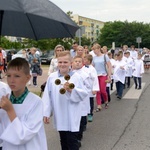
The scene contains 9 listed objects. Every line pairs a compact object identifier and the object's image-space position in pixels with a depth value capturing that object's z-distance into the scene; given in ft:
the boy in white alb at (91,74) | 23.34
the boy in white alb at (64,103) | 14.88
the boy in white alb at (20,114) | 9.13
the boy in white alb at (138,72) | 46.32
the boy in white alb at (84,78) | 19.13
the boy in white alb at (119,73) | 36.98
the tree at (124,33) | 299.17
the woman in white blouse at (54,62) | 22.67
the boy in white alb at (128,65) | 44.70
